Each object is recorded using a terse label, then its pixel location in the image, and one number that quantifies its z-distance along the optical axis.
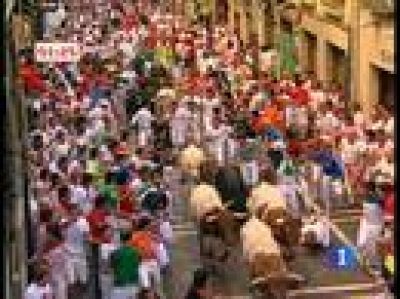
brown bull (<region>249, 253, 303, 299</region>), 13.71
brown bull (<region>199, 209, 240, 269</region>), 15.26
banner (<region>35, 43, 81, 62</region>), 20.26
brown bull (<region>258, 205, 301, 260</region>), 15.24
